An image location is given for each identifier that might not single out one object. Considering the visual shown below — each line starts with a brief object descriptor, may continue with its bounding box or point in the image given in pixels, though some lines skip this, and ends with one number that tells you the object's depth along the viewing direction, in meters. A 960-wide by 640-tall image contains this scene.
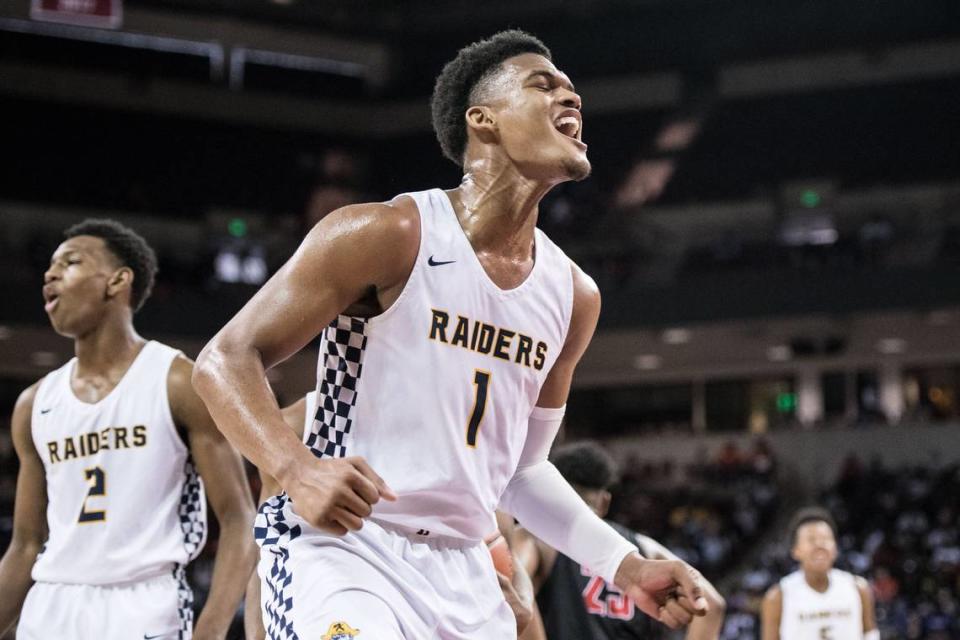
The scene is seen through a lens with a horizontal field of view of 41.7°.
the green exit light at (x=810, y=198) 24.62
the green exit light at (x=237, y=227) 25.87
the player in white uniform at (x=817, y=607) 8.51
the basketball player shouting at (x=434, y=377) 2.53
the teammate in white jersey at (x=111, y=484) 4.04
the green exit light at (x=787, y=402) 25.08
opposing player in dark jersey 5.53
